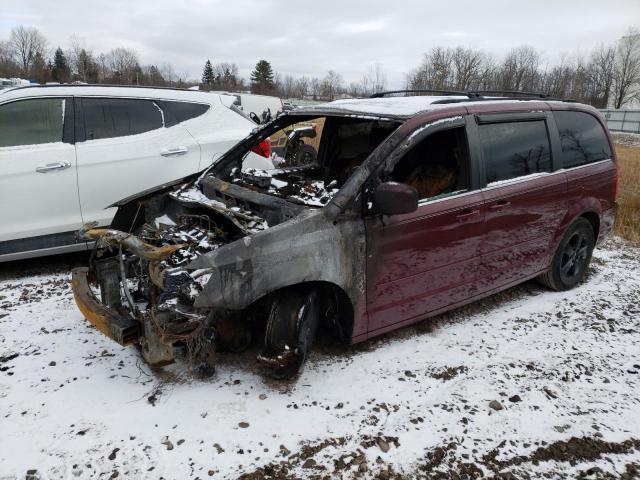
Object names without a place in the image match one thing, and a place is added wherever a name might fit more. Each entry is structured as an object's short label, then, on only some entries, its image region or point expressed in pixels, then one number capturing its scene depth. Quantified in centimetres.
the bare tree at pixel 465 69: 5996
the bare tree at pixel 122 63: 7638
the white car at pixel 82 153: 447
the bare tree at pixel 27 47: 7718
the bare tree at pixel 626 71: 6775
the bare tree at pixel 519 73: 6450
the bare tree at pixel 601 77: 6975
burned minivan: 281
